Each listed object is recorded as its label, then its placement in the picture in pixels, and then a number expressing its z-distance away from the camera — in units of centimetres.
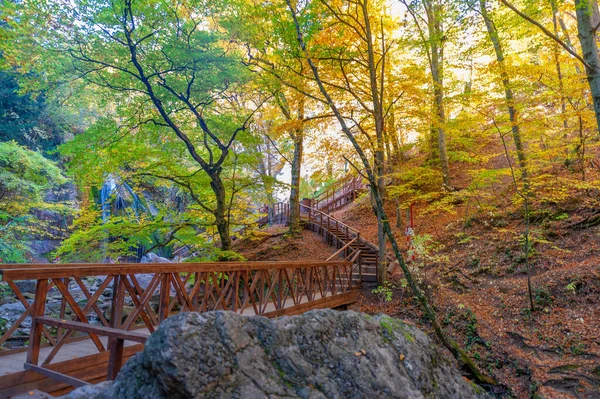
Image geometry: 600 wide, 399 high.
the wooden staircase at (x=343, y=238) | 1110
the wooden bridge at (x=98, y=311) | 306
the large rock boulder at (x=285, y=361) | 171
